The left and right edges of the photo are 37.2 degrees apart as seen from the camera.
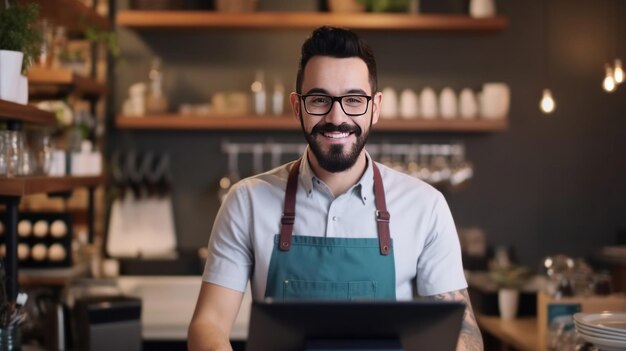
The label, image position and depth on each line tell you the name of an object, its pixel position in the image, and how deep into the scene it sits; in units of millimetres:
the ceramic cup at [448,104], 5082
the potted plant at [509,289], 4199
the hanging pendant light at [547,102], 4461
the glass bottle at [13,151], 2994
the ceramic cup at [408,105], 5078
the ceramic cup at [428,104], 5082
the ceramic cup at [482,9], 5043
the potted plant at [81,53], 4350
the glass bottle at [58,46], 4172
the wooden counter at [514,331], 3591
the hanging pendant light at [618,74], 3977
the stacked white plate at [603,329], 2363
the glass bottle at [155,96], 5062
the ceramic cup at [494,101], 5039
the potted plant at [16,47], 2816
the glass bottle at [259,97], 5070
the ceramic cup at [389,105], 5090
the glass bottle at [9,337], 2721
